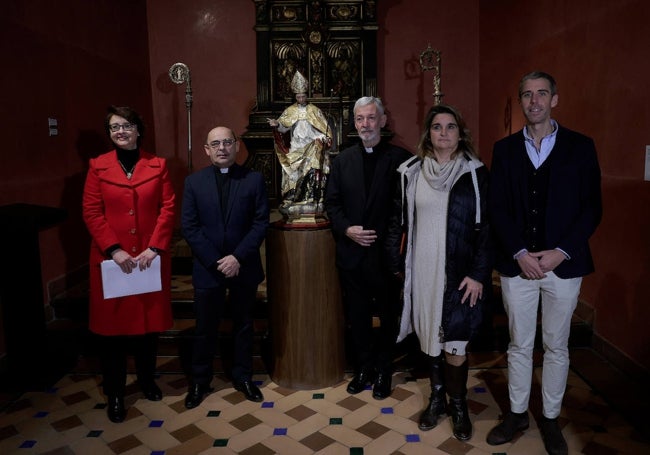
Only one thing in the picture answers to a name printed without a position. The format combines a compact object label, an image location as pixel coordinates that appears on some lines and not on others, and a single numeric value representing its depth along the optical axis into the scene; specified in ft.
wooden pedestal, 10.32
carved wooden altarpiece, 20.08
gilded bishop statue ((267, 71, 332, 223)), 10.57
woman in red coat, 9.16
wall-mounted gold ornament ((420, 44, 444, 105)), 18.43
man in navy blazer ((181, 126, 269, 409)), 9.52
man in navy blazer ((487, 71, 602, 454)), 7.55
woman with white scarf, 8.05
